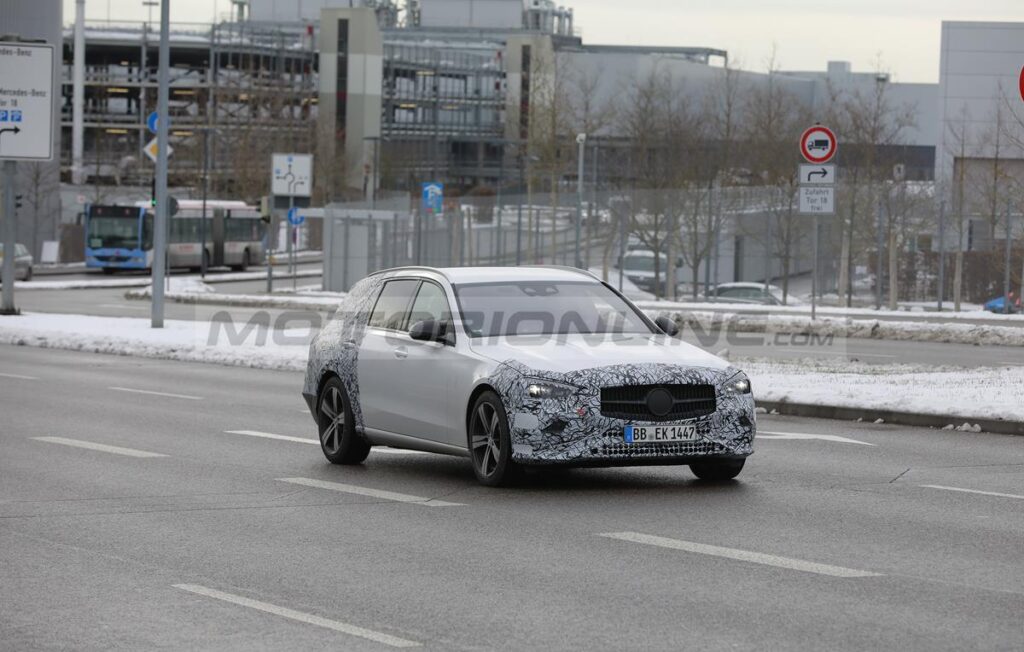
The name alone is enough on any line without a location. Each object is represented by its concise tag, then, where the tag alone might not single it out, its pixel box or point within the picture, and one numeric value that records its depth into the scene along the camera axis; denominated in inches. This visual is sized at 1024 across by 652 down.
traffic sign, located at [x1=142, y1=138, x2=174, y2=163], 1630.9
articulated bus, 2965.1
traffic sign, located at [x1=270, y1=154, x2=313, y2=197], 2240.7
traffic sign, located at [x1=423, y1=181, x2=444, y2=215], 2356.9
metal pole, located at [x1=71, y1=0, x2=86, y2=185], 4520.2
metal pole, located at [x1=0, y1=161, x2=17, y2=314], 1516.4
